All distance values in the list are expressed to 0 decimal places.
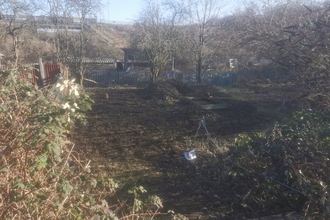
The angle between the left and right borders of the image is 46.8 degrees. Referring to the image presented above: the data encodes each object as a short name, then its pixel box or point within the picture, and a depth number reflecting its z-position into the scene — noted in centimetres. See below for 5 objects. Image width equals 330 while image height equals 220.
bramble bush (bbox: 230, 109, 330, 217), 414
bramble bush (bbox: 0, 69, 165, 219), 257
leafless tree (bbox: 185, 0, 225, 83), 2258
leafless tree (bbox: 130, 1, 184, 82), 2028
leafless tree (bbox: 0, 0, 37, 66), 1738
